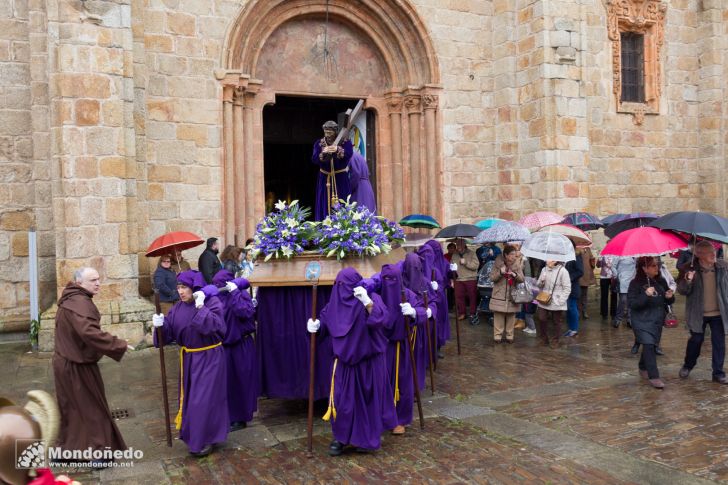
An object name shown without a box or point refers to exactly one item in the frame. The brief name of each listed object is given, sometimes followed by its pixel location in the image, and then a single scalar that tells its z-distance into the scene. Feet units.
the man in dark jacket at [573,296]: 36.88
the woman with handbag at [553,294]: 34.14
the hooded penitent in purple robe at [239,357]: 21.61
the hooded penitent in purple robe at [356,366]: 18.98
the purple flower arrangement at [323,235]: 22.41
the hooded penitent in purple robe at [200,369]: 18.92
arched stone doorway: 41.50
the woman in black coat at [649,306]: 25.66
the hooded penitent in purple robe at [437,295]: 28.02
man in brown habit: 17.92
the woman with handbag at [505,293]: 35.27
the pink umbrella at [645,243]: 24.11
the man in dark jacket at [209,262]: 35.60
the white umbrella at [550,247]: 31.73
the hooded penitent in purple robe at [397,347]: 20.63
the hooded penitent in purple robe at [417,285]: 24.08
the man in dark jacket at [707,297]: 25.58
